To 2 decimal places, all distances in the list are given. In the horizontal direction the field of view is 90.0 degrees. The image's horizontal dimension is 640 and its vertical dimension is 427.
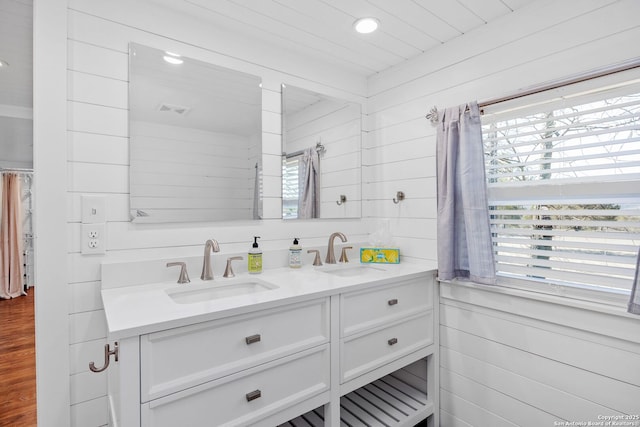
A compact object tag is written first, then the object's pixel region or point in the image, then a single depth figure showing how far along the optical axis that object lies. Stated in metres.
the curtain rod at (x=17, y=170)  4.88
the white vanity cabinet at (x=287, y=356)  0.99
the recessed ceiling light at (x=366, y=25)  1.67
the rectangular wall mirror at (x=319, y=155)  1.98
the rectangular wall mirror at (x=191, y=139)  1.50
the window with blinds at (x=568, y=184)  1.29
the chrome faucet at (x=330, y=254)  2.03
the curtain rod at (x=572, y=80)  1.26
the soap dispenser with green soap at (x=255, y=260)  1.69
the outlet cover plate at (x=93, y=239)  1.35
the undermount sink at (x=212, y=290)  1.41
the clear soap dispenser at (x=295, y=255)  1.86
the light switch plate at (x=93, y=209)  1.36
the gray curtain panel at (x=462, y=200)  1.64
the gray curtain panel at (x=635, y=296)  1.18
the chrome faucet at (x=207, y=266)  1.56
